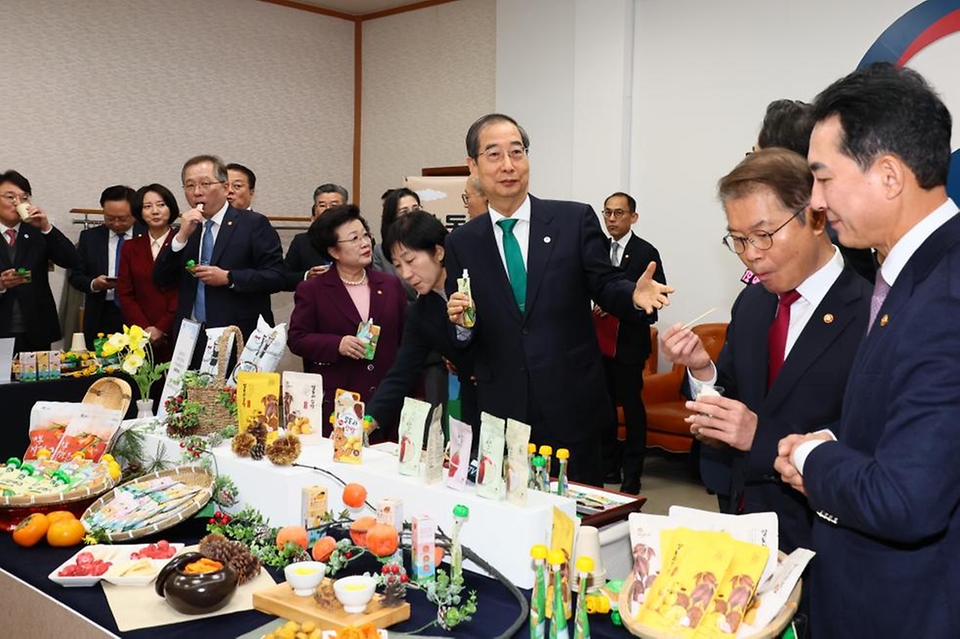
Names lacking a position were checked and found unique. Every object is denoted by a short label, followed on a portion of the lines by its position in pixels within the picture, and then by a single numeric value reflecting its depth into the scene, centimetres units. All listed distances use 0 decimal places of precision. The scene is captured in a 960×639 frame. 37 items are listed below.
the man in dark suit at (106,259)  600
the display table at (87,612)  183
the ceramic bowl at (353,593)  180
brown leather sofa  589
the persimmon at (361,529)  212
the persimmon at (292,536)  213
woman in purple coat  385
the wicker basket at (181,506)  233
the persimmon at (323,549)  206
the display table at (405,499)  196
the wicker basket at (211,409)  280
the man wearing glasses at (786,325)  191
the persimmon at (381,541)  202
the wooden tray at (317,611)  178
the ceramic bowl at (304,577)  189
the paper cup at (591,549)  190
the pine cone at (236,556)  204
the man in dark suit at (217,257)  500
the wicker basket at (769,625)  152
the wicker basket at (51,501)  246
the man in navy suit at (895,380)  133
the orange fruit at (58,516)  240
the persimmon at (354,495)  220
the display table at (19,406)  394
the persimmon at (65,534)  234
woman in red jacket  531
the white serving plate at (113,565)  206
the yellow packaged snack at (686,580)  157
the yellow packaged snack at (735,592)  153
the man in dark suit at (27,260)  545
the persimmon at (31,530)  235
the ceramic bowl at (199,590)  189
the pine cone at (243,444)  253
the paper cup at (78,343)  454
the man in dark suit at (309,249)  591
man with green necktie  276
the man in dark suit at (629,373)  550
